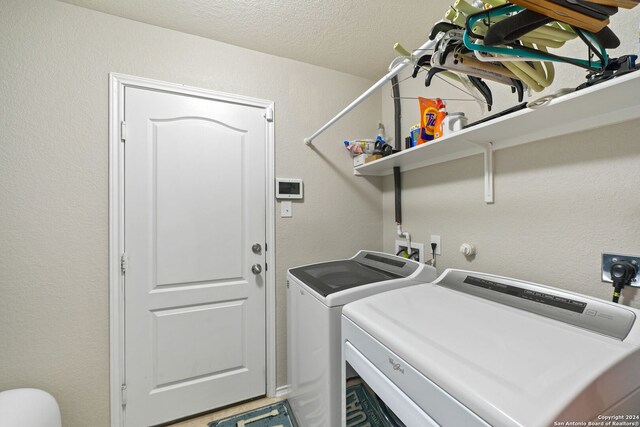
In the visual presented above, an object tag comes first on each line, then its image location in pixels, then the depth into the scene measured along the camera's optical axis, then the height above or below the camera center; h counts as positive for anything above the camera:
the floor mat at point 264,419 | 1.59 -1.34
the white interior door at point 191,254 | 1.56 -0.25
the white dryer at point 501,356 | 0.50 -0.36
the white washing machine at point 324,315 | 1.09 -0.51
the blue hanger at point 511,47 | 0.62 +0.46
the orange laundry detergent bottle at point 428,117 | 1.51 +0.60
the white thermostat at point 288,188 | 1.91 +0.22
